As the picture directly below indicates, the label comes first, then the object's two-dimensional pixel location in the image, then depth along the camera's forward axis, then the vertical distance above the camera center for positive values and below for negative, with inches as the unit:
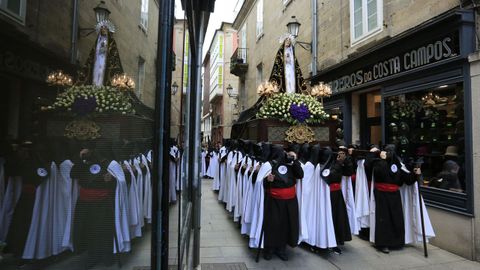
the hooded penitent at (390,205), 232.8 -40.8
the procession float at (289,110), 247.4 +30.5
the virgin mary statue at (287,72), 271.1 +66.8
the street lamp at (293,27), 388.0 +150.4
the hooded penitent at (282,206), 208.8 -38.9
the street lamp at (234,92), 962.4 +179.0
